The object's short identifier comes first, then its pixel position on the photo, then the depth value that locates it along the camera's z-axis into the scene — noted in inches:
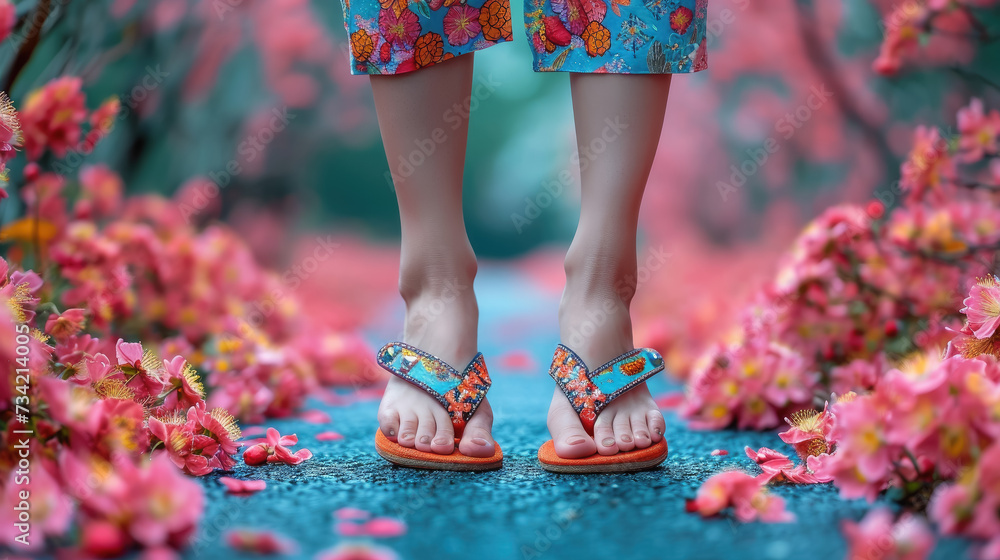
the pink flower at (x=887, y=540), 21.0
